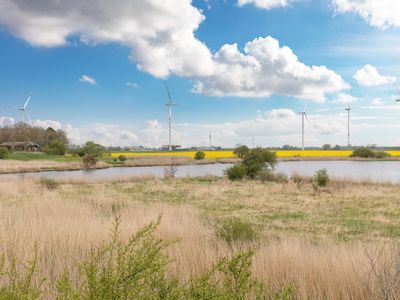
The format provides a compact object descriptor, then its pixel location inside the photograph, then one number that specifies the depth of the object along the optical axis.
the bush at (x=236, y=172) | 31.61
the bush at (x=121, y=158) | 72.75
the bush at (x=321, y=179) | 26.02
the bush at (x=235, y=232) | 7.94
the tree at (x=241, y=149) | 48.17
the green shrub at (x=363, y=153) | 80.06
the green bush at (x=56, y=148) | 87.26
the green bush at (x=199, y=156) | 80.81
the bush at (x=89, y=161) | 57.09
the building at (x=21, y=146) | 97.18
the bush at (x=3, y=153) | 70.71
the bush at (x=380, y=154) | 79.00
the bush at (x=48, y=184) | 24.44
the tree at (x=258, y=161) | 32.78
